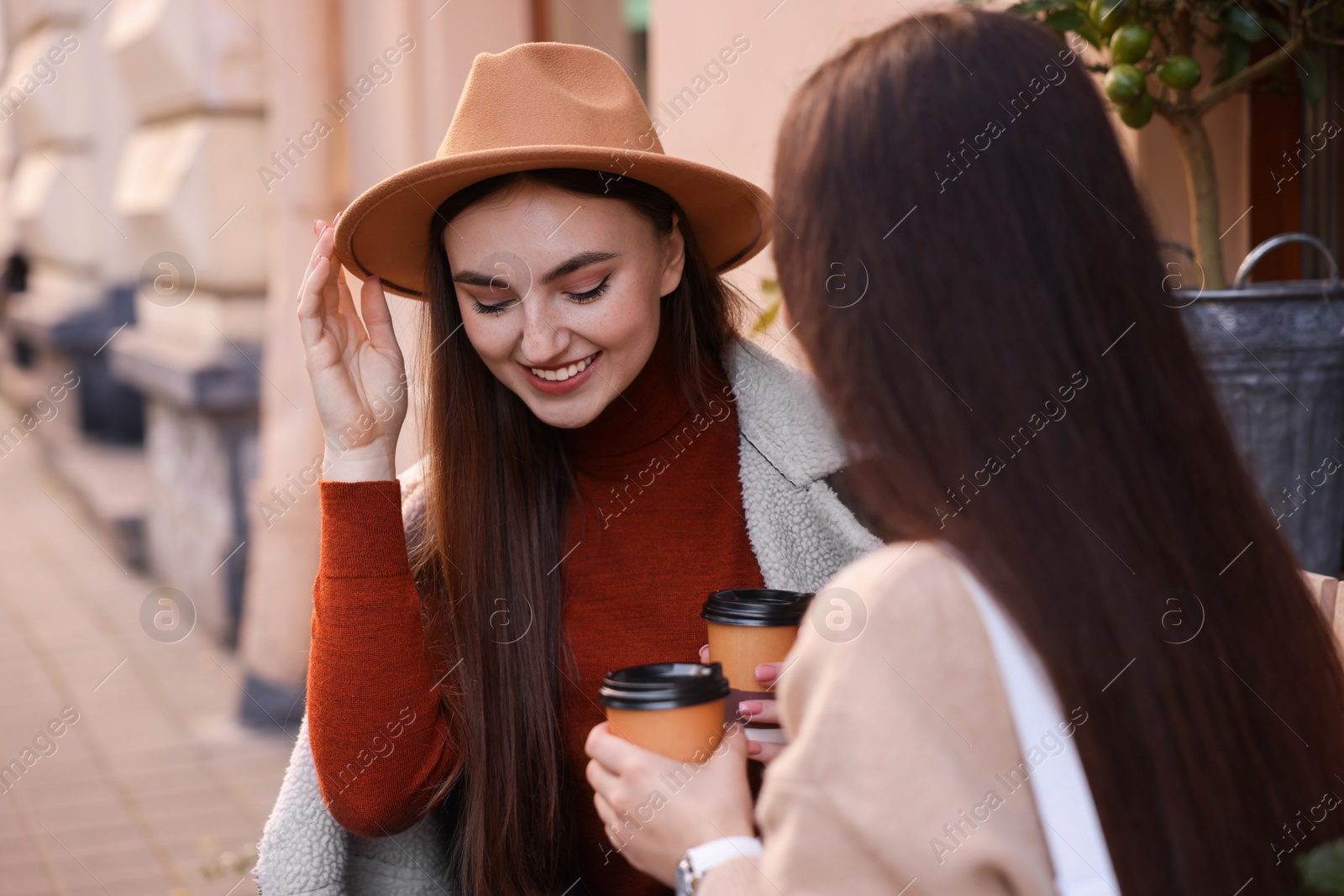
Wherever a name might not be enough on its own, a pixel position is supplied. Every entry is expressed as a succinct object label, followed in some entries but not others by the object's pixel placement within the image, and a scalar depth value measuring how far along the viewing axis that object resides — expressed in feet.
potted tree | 6.68
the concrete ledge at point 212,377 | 17.83
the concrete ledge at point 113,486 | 22.76
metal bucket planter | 6.66
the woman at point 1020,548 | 3.34
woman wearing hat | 6.30
